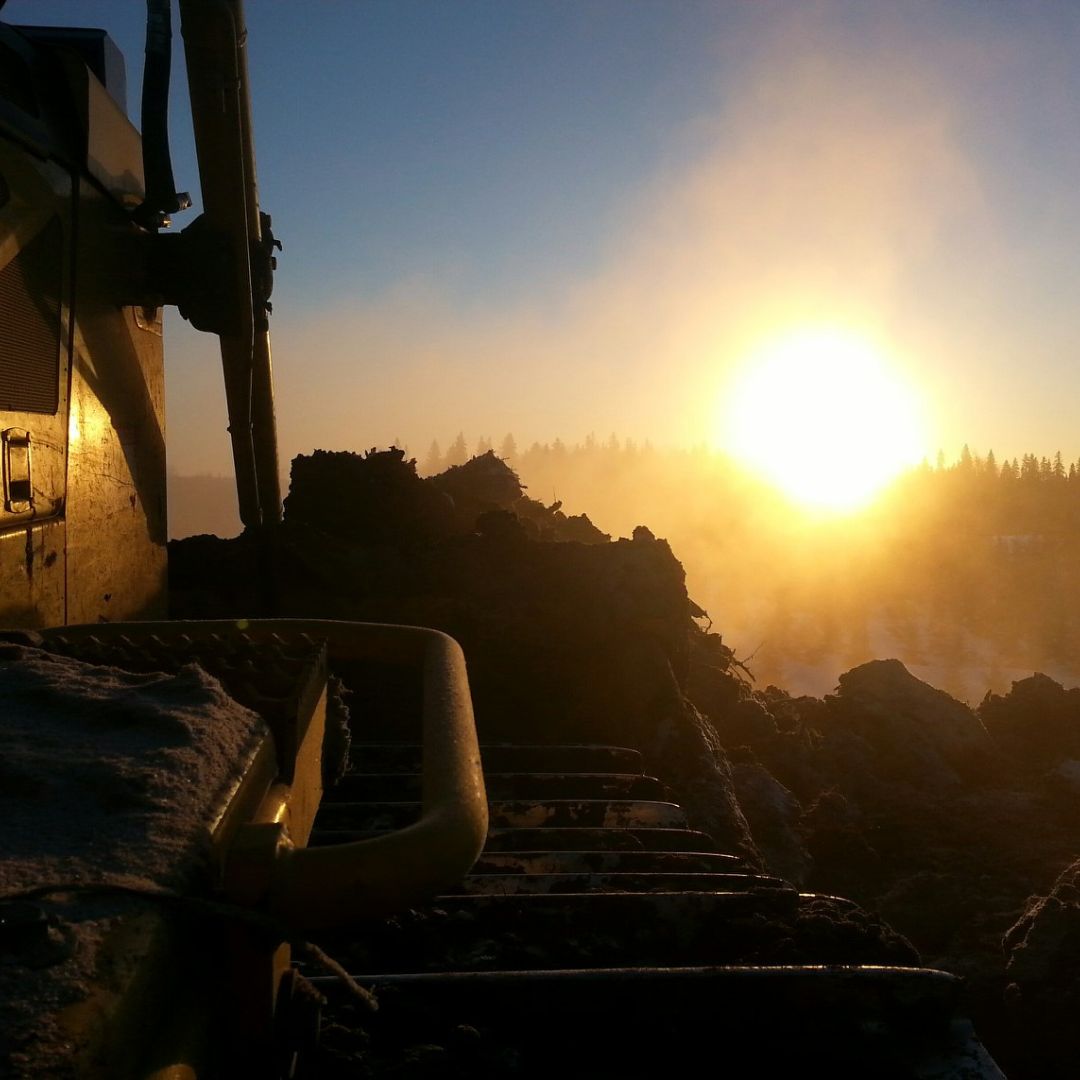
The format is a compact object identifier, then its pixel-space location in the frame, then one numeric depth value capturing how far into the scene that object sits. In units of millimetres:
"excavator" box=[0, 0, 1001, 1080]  956
